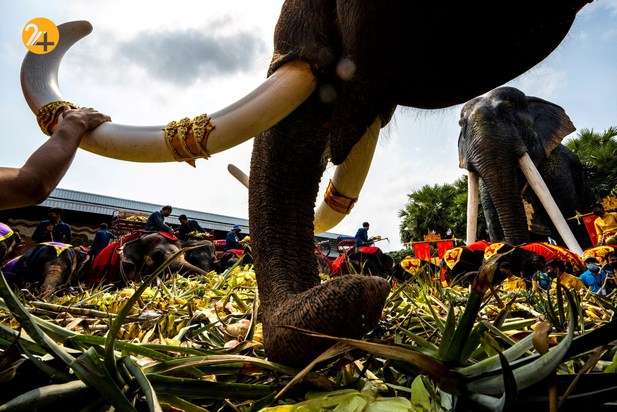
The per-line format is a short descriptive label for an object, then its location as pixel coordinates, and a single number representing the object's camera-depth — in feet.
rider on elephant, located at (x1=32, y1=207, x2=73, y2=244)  18.79
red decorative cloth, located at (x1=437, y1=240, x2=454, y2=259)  28.35
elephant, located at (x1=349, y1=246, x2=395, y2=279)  27.40
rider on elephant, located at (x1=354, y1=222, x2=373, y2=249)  31.14
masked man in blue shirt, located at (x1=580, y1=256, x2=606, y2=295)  12.86
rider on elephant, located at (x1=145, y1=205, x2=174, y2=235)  23.02
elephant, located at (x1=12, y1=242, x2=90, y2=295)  12.82
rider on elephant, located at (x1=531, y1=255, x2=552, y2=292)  13.88
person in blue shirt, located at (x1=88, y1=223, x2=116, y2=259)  20.29
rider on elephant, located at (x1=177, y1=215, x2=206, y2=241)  27.64
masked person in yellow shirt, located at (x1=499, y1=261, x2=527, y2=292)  15.07
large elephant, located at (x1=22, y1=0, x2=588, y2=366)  2.45
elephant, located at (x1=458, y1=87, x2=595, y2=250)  15.44
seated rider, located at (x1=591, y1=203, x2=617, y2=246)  18.87
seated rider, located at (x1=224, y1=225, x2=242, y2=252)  31.30
